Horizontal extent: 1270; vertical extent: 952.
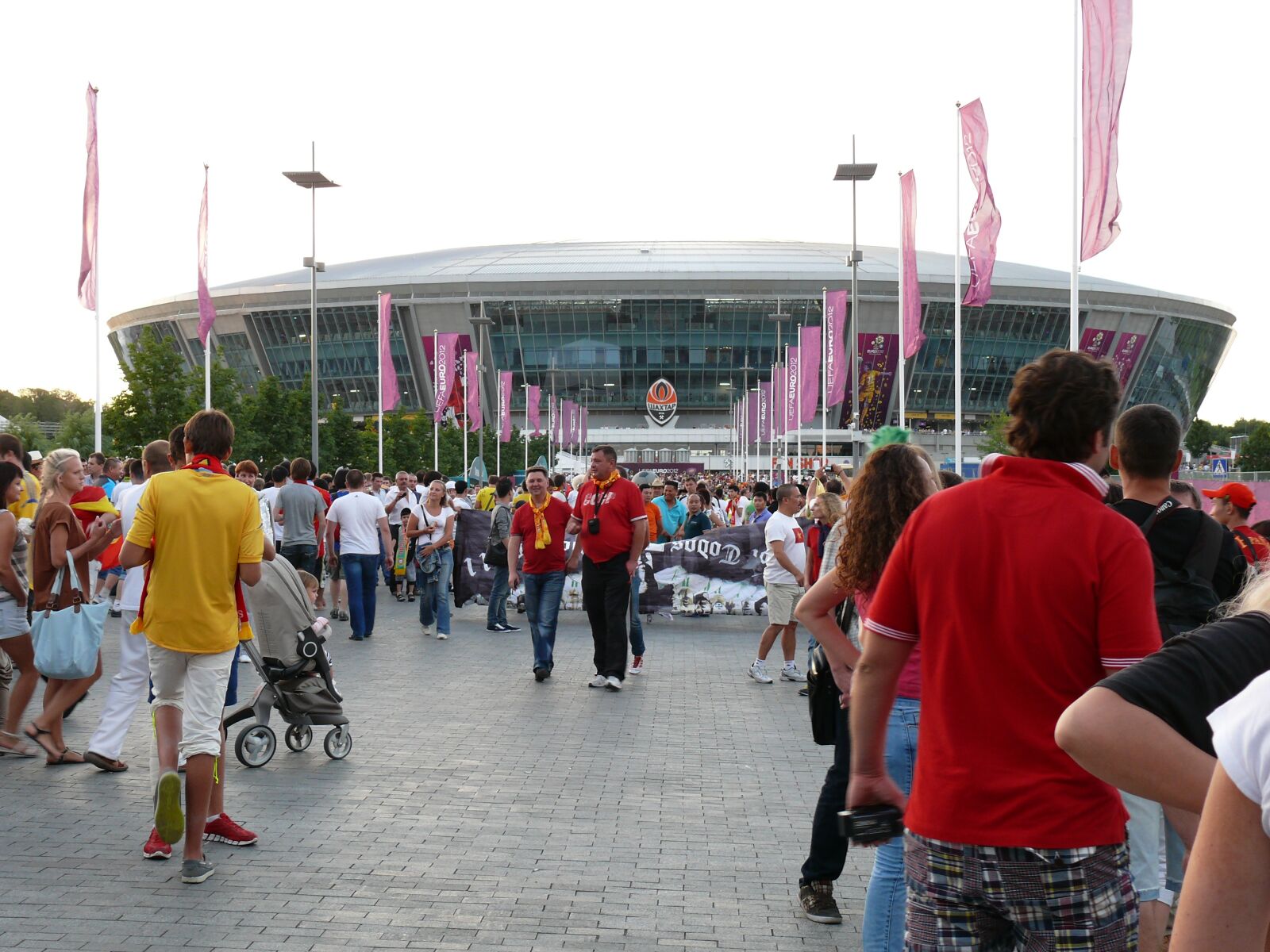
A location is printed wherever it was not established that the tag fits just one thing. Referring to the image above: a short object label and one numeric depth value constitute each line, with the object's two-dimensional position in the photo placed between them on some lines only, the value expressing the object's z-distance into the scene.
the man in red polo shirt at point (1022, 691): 2.61
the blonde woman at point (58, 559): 7.76
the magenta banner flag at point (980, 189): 18.78
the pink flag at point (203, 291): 24.55
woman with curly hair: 3.68
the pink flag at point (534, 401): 72.31
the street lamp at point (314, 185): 34.88
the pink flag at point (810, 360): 38.81
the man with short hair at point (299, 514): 14.91
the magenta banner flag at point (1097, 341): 84.49
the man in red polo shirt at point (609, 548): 11.07
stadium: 97.12
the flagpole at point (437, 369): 45.50
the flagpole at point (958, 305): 22.39
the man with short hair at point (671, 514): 19.58
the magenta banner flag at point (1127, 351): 87.38
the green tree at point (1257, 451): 84.81
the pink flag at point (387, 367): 36.59
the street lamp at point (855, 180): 32.56
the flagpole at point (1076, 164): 14.25
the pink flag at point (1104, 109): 13.09
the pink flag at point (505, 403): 55.41
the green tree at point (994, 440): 63.83
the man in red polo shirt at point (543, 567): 11.52
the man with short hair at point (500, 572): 15.87
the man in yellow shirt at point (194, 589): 5.63
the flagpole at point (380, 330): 36.38
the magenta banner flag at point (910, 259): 24.44
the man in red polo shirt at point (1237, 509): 7.96
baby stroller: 7.80
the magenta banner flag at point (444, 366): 46.16
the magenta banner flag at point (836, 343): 34.81
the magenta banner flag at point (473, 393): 50.36
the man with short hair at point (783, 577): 11.55
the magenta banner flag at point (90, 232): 19.27
